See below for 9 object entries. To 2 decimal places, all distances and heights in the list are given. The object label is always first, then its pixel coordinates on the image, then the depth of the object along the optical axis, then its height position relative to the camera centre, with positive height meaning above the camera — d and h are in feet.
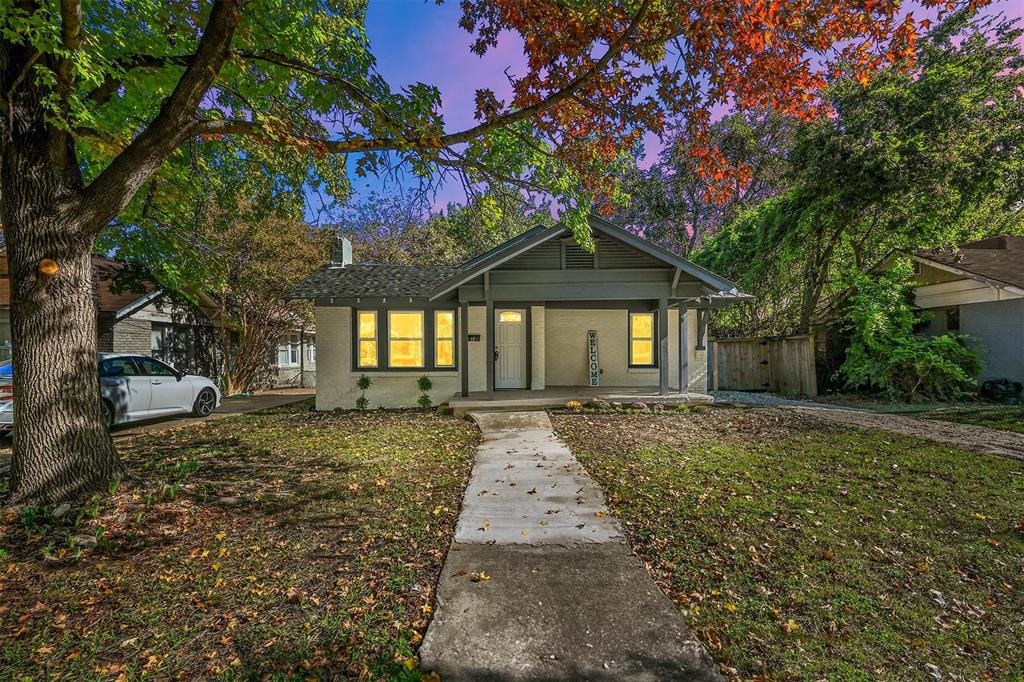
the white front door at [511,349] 42.70 -0.23
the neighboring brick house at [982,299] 39.88 +3.90
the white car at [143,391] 28.78 -2.79
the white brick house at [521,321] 35.81 +2.45
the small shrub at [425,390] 39.73 -3.77
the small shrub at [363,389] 39.45 -3.59
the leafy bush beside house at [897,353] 39.60 -1.08
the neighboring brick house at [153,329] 45.42 +2.63
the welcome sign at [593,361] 43.86 -1.51
